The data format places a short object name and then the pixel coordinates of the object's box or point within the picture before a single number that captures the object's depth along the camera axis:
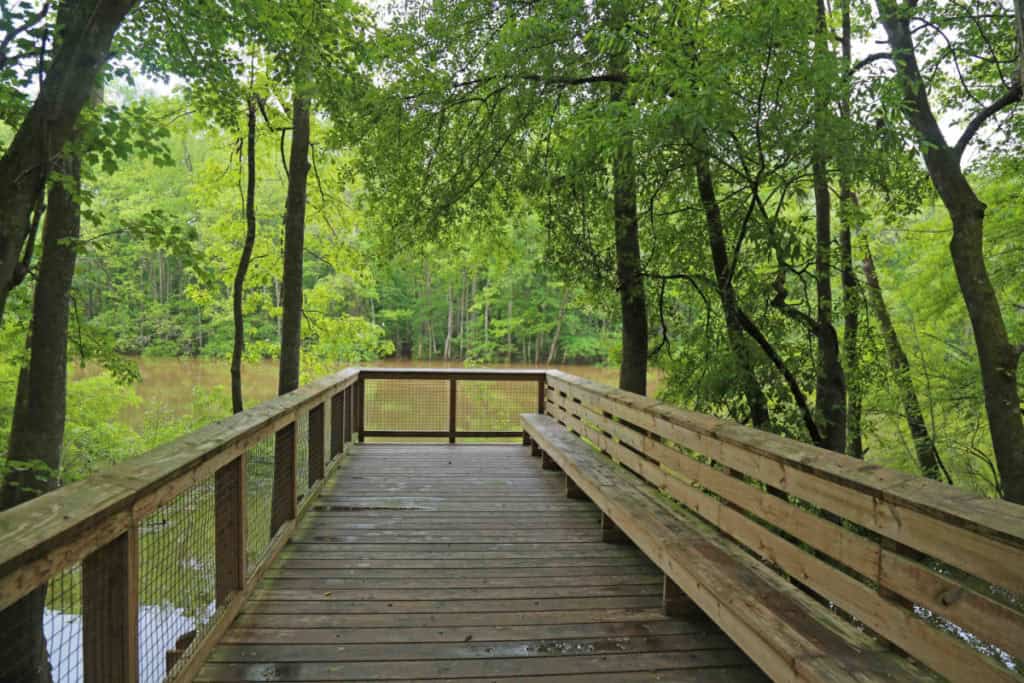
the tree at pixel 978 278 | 5.45
